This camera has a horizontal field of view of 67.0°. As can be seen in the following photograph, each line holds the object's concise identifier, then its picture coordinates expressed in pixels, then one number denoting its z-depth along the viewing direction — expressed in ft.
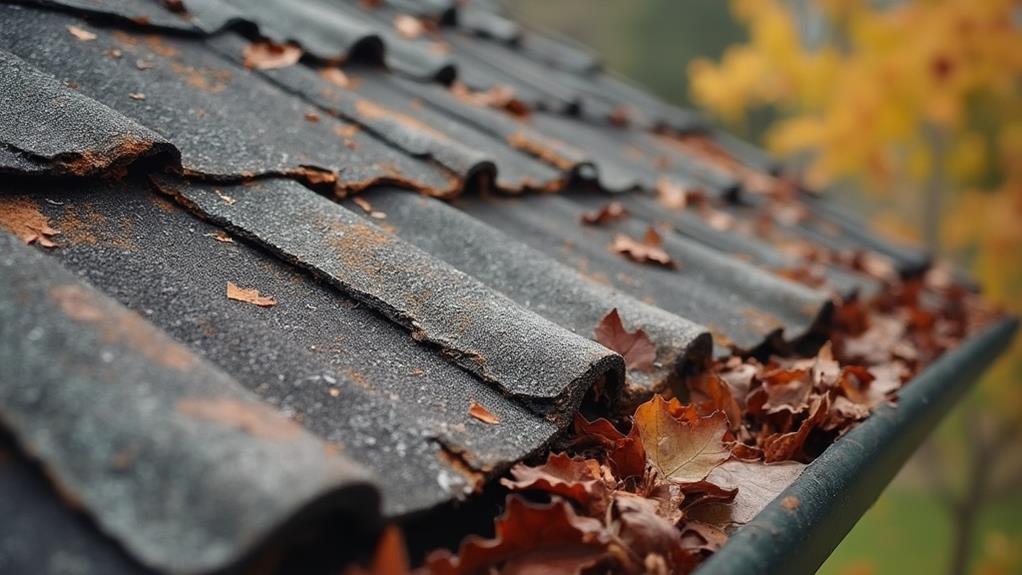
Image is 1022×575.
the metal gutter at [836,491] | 3.00
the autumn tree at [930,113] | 16.74
